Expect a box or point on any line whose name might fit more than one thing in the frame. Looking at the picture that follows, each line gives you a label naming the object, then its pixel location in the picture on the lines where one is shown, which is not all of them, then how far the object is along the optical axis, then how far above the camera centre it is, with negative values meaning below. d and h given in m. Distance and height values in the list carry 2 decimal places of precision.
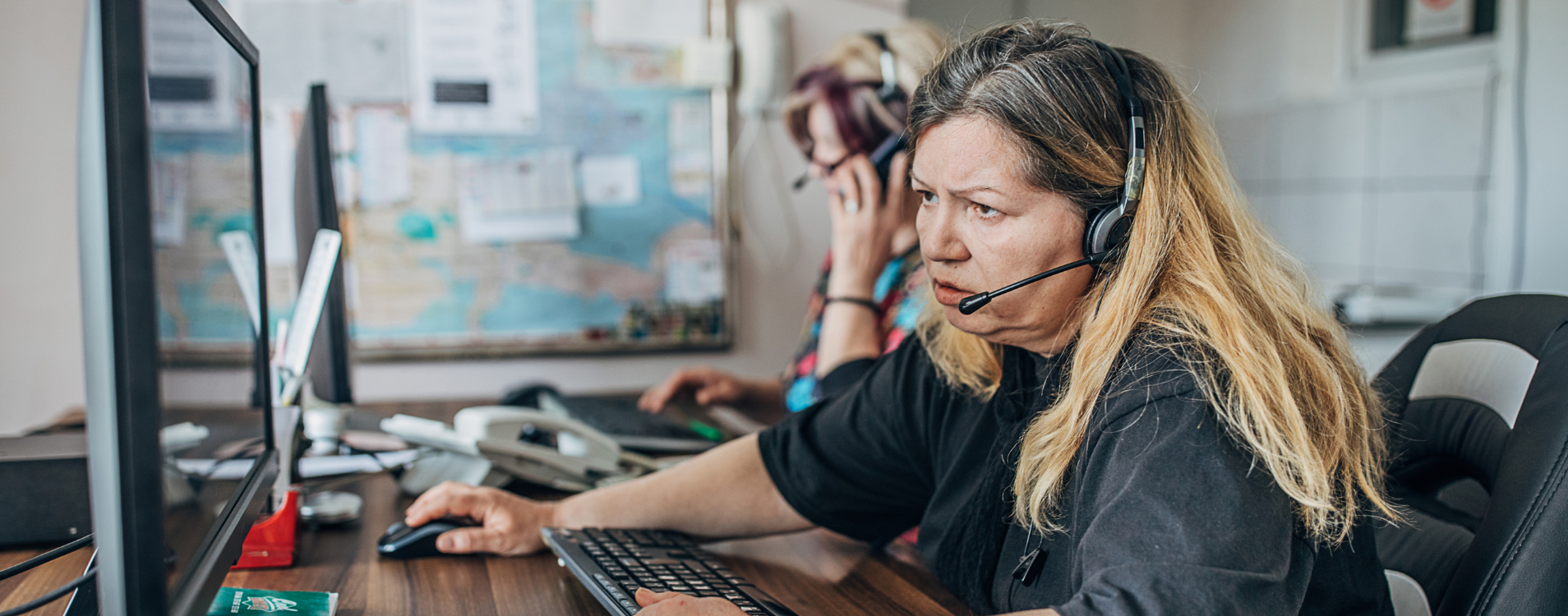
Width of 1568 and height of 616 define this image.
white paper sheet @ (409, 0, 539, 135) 1.98 +0.36
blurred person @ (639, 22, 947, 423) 1.62 +0.08
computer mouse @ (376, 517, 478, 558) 0.95 -0.29
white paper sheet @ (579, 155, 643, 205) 2.09 +0.14
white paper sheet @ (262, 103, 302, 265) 1.92 +0.14
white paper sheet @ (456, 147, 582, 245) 2.04 +0.09
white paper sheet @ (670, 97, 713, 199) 2.12 +0.21
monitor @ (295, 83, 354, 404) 1.17 +0.03
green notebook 0.76 -0.28
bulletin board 1.96 +0.15
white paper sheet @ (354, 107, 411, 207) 1.98 +0.18
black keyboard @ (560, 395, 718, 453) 1.41 -0.28
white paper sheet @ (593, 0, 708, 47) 2.06 +0.47
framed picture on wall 1.78 +0.42
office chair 0.76 -0.19
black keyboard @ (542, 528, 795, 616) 0.80 -0.28
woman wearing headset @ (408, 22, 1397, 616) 0.64 -0.10
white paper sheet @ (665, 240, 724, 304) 2.17 -0.06
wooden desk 0.84 -0.31
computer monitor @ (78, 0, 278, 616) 0.46 -0.02
